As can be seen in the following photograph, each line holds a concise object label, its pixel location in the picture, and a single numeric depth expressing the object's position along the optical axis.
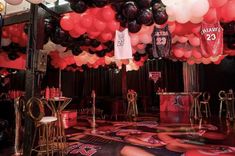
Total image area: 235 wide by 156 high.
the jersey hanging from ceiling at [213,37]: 4.21
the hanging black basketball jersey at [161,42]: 4.43
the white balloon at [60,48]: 5.67
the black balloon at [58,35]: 4.68
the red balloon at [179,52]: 5.97
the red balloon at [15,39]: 5.21
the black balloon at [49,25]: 4.64
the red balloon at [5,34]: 5.10
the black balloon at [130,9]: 3.60
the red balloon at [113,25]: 4.01
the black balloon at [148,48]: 6.05
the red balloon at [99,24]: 4.00
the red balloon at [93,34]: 4.33
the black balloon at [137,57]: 6.99
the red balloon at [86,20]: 3.93
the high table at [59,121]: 3.65
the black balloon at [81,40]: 5.15
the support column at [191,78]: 9.87
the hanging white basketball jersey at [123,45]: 4.23
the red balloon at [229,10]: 3.56
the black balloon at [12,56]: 5.95
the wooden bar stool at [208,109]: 7.97
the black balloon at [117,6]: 3.76
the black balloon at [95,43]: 5.24
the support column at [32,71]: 3.57
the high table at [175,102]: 8.96
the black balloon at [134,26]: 3.95
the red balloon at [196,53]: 6.02
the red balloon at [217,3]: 3.41
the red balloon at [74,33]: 4.27
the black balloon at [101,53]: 6.22
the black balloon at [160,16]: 3.75
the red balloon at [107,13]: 3.77
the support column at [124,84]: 10.67
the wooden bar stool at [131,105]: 8.91
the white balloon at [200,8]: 3.34
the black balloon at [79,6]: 3.44
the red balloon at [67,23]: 4.01
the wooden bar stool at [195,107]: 7.63
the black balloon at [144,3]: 3.59
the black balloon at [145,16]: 3.74
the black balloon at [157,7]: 3.77
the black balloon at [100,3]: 3.32
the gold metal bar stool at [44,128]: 3.21
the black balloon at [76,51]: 5.98
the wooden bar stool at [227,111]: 7.33
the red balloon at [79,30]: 4.12
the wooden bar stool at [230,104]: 7.36
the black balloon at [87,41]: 5.19
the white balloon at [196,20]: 3.79
